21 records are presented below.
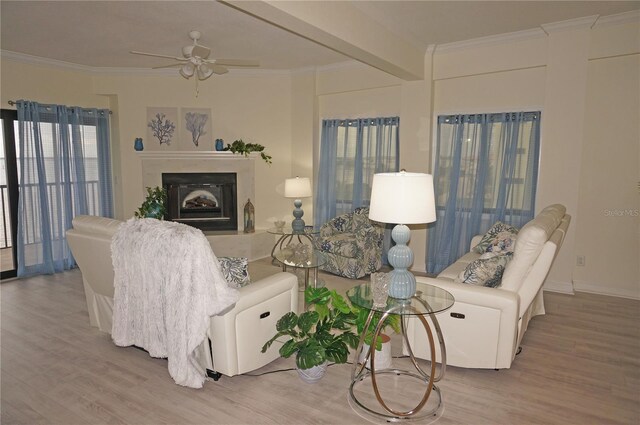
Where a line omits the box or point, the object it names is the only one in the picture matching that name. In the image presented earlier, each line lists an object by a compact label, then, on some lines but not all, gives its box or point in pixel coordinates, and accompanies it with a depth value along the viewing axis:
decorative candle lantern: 6.74
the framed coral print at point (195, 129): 6.70
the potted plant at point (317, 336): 2.88
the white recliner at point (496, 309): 2.98
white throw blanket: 2.79
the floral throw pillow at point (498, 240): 3.98
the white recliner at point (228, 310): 2.94
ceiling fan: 4.35
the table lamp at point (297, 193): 5.58
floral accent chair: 5.46
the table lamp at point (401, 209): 2.60
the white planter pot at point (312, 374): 3.02
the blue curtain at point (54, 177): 5.67
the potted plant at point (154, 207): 4.88
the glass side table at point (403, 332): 2.65
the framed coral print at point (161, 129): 6.62
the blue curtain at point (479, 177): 5.12
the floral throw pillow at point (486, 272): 3.24
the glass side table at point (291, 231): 5.61
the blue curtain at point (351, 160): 6.09
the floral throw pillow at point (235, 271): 3.11
